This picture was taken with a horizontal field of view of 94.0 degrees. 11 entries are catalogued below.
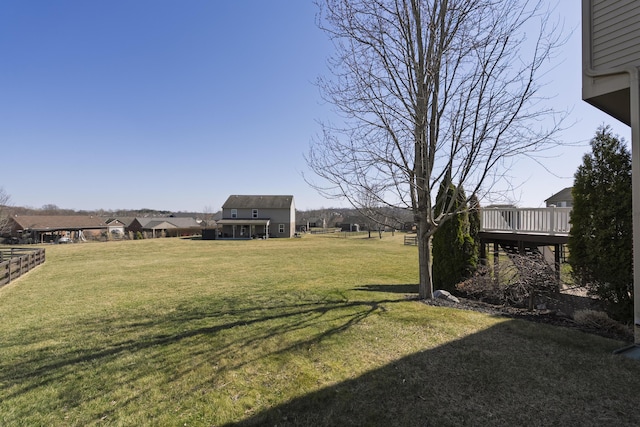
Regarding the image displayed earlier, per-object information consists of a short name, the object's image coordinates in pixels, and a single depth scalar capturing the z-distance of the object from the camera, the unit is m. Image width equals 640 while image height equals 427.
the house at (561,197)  24.51
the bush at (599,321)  4.82
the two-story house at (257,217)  43.00
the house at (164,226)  51.39
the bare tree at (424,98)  6.26
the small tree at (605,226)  5.11
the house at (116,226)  55.12
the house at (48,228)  40.44
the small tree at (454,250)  8.77
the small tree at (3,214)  29.64
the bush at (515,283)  6.43
